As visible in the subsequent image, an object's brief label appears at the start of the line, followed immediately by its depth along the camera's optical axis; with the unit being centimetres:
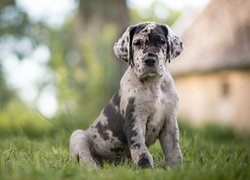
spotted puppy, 636
